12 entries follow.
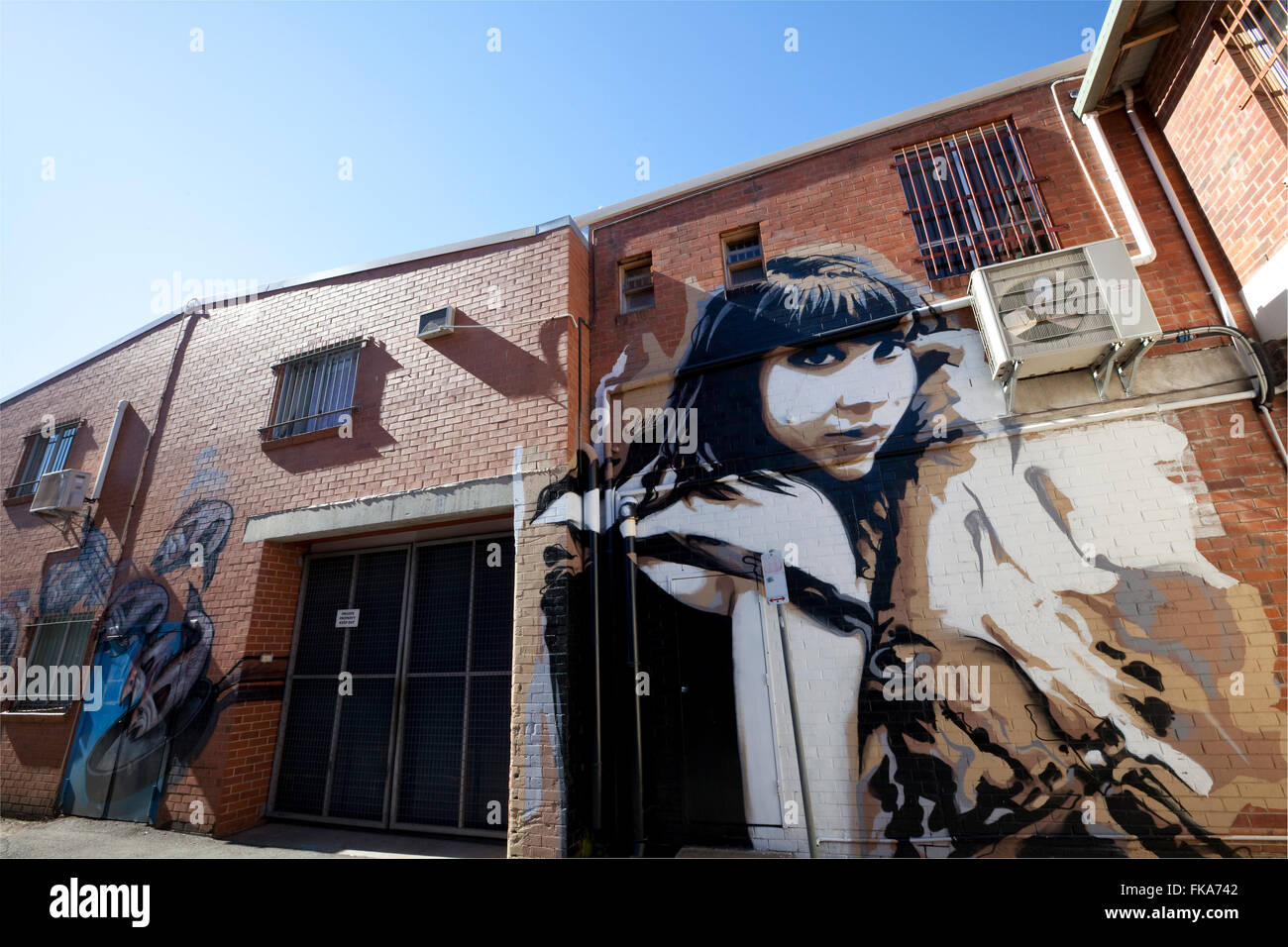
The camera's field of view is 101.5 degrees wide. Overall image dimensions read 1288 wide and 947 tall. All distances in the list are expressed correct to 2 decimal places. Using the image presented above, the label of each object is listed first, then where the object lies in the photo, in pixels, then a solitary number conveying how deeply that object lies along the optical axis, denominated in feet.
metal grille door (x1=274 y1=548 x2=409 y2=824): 19.53
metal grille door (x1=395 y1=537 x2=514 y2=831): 18.04
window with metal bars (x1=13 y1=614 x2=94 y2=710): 23.76
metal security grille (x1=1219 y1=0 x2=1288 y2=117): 13.39
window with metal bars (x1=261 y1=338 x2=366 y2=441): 23.18
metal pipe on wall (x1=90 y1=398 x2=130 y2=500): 26.68
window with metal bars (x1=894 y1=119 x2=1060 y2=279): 17.52
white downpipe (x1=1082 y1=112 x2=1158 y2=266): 15.69
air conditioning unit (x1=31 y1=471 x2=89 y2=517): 26.37
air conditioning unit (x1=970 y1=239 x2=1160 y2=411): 14.01
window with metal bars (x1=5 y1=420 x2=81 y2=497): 29.86
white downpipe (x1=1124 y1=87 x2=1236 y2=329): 14.93
